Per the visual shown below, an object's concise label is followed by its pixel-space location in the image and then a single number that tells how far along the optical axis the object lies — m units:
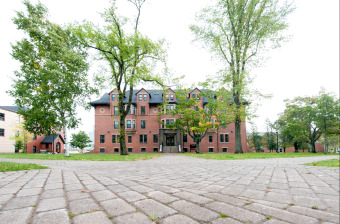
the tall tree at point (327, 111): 22.53
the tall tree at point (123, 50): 16.70
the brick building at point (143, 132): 30.80
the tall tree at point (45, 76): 14.84
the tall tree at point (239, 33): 17.08
